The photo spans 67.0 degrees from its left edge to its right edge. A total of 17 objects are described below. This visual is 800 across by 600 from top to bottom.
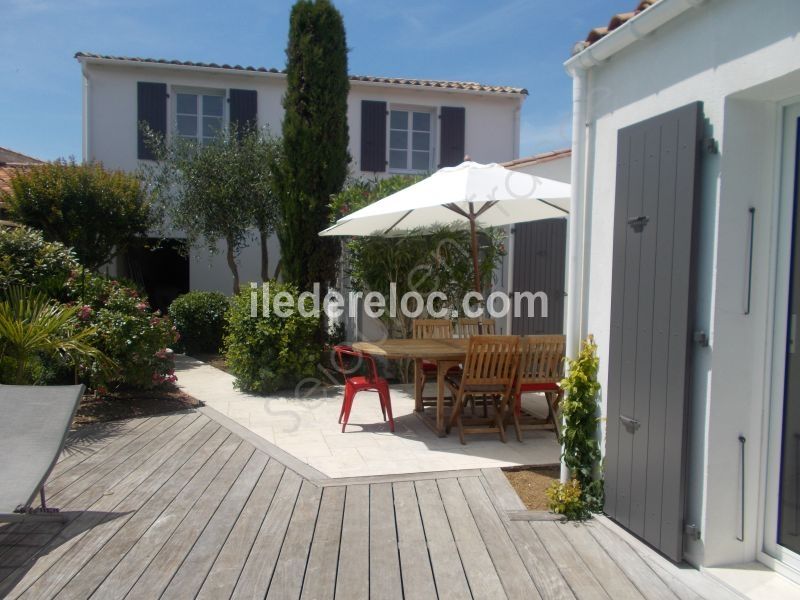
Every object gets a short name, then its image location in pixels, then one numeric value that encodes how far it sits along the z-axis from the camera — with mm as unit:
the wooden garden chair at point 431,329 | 6957
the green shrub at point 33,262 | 6825
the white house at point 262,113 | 11914
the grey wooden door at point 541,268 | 7645
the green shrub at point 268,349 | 7348
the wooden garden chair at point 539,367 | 5293
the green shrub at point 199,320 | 10695
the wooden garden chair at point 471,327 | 6969
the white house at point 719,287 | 2795
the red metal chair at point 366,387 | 5555
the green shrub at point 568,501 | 3654
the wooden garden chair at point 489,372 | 5141
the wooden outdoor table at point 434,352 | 5344
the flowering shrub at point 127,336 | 6473
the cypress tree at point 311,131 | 8445
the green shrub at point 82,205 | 9523
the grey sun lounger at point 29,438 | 3242
